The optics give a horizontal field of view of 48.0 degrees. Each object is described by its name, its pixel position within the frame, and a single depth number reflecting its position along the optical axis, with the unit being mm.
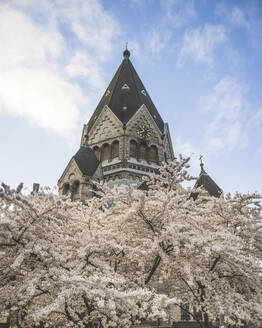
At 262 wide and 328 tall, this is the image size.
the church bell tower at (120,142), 20594
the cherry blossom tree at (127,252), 5949
